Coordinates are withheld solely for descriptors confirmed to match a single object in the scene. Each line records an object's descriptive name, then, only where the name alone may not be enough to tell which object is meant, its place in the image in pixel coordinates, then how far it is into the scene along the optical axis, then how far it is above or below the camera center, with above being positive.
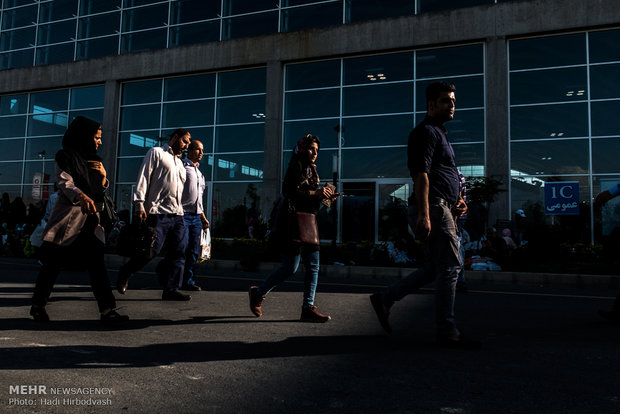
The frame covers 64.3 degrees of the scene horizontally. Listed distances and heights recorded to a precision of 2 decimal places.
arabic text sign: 15.43 +1.76
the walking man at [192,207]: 6.10 +0.46
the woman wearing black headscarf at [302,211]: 4.34 +0.30
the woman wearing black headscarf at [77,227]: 4.06 +0.11
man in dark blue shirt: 3.44 +0.33
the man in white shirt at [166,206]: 5.14 +0.39
